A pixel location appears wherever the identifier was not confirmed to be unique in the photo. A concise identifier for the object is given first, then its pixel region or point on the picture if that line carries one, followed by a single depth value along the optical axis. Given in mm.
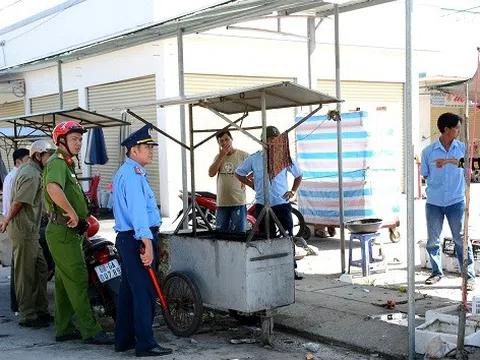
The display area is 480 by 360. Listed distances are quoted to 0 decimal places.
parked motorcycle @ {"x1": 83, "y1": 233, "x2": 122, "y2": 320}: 6984
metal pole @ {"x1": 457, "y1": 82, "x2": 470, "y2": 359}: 5340
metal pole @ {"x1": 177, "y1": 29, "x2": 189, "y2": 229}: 9672
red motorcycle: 12031
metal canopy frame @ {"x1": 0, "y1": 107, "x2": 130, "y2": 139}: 8560
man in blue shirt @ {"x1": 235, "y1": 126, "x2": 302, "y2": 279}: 8391
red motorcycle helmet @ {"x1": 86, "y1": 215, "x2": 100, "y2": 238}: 7539
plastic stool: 9047
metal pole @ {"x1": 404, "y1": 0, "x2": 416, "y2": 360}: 5562
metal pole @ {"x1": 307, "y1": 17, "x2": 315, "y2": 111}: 10484
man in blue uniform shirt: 5906
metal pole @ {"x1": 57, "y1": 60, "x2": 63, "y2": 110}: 13047
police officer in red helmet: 6418
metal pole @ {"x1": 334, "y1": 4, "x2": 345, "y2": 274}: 8844
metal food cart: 6227
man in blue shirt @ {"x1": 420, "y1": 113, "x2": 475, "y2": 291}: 8188
